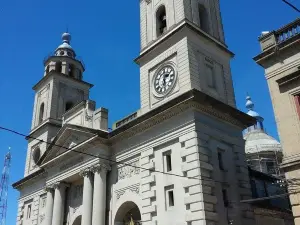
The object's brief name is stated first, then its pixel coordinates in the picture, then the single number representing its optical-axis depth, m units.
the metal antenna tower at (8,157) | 60.62
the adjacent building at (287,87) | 15.48
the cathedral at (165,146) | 20.94
